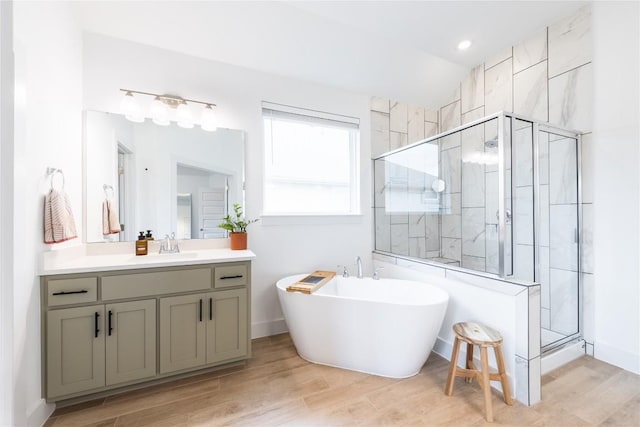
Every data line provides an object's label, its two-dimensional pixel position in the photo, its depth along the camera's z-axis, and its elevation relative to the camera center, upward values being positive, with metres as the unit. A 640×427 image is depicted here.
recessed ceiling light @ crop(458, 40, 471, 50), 2.73 +1.70
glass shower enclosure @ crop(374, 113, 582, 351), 1.99 +0.07
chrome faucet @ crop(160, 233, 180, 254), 2.25 -0.27
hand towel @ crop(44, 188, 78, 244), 1.60 -0.03
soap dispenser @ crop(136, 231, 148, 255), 2.14 -0.26
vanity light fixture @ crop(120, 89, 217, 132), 2.18 +0.86
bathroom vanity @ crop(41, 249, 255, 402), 1.61 -0.69
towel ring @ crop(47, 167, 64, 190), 1.67 +0.26
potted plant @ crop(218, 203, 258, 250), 2.40 -0.12
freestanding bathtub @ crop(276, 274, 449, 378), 1.89 -0.85
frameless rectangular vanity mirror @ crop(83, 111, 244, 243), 2.13 +0.30
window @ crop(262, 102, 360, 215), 2.80 +0.55
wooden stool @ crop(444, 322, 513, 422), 1.62 -0.93
